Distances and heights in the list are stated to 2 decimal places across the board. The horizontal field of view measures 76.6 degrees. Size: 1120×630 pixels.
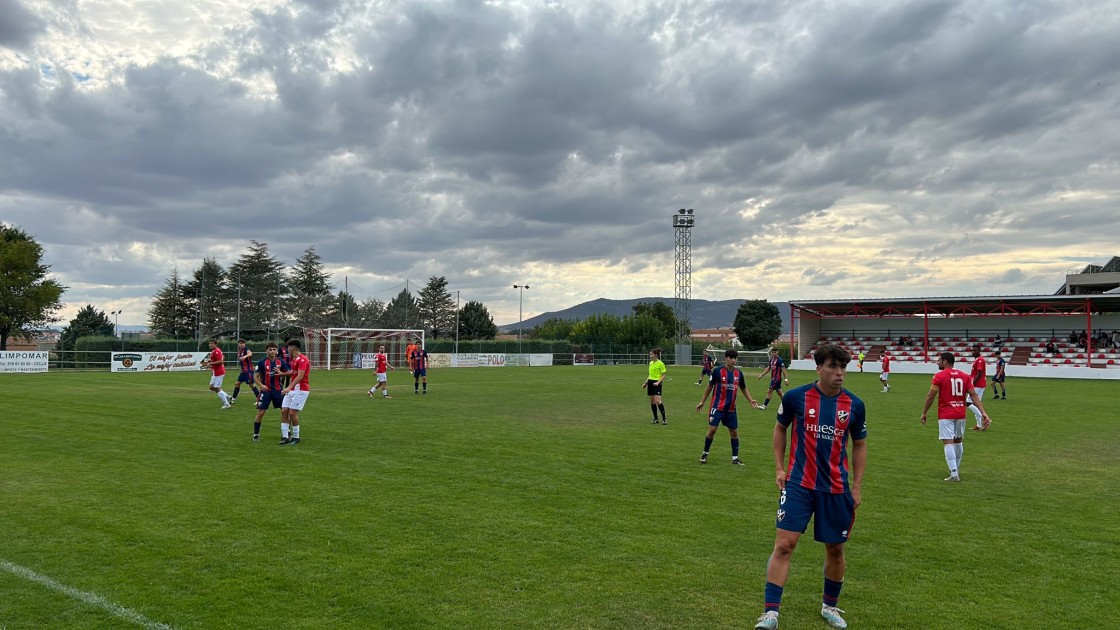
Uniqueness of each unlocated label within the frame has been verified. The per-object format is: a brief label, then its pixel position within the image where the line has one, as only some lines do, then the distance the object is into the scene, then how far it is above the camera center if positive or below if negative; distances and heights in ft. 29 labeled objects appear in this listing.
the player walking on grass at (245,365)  67.51 -1.87
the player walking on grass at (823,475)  17.12 -3.37
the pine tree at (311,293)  281.54 +23.32
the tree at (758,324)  423.23 +9.71
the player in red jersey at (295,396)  44.32 -3.20
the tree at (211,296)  269.85 +19.98
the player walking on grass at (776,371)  79.36 -3.59
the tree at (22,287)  183.52 +16.19
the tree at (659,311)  437.17 +18.86
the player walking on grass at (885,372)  110.42 -5.36
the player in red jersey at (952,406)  35.55 -3.44
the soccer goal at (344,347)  163.32 -0.46
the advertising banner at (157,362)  132.05 -2.88
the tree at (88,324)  273.33 +9.98
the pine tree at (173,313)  287.69 +13.73
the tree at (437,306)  385.29 +20.66
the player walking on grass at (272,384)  47.03 -2.73
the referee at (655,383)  60.49 -3.63
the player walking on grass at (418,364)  90.07 -2.67
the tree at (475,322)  369.71 +10.99
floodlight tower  254.27 +17.78
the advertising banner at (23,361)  125.08 -2.22
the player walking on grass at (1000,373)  92.21 -4.72
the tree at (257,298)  261.24 +18.15
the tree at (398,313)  337.11 +15.24
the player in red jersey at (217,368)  69.72 -2.17
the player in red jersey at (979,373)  55.21 -2.85
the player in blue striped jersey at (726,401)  40.04 -3.45
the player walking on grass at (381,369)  81.84 -2.90
